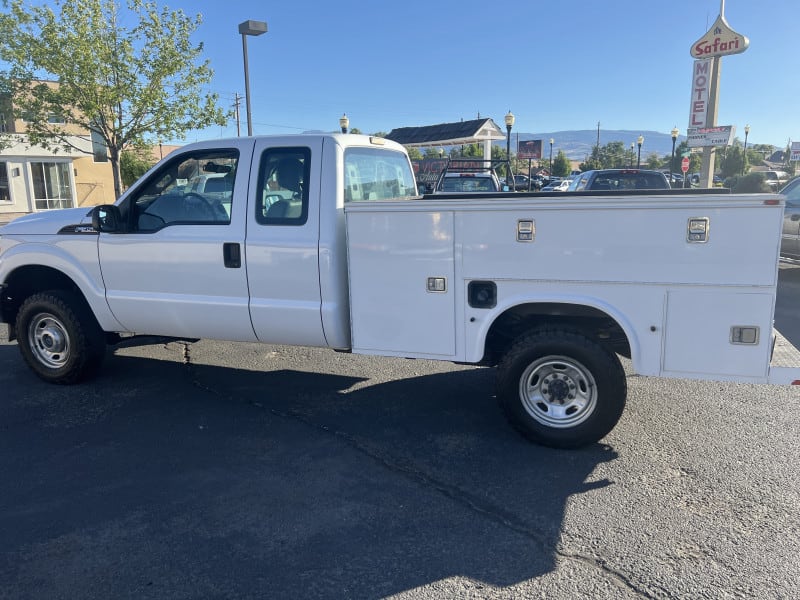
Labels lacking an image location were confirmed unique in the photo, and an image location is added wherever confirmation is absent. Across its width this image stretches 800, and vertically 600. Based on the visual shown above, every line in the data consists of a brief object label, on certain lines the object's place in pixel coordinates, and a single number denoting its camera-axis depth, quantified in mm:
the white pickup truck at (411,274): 3699
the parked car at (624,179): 11086
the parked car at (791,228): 10484
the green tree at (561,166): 73375
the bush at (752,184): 13466
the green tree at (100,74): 19953
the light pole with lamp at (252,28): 15523
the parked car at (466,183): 13873
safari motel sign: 16266
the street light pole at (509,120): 23134
